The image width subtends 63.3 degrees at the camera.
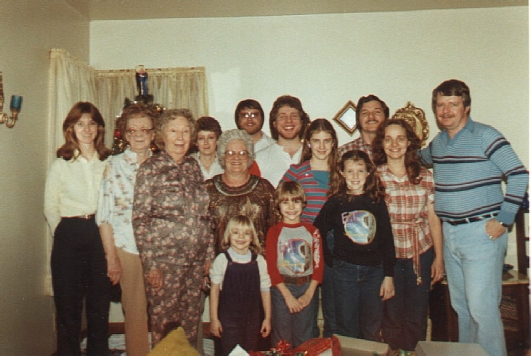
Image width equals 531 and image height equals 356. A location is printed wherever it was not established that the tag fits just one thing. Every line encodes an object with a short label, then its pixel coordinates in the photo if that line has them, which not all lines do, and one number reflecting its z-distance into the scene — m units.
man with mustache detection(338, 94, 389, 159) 3.12
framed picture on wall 4.04
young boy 2.53
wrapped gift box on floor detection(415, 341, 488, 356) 1.57
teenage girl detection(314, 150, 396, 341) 2.53
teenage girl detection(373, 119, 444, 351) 2.62
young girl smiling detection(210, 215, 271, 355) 2.49
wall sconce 2.53
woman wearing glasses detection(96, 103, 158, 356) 2.58
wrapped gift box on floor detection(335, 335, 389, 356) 1.63
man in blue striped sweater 2.51
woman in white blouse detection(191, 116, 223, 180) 3.07
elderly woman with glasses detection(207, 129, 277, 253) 2.63
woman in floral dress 2.47
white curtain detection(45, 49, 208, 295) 4.04
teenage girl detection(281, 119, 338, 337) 2.68
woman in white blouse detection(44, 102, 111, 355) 2.63
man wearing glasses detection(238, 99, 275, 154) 3.39
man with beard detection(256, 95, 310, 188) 3.12
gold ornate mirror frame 3.94
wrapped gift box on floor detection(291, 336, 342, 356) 1.65
